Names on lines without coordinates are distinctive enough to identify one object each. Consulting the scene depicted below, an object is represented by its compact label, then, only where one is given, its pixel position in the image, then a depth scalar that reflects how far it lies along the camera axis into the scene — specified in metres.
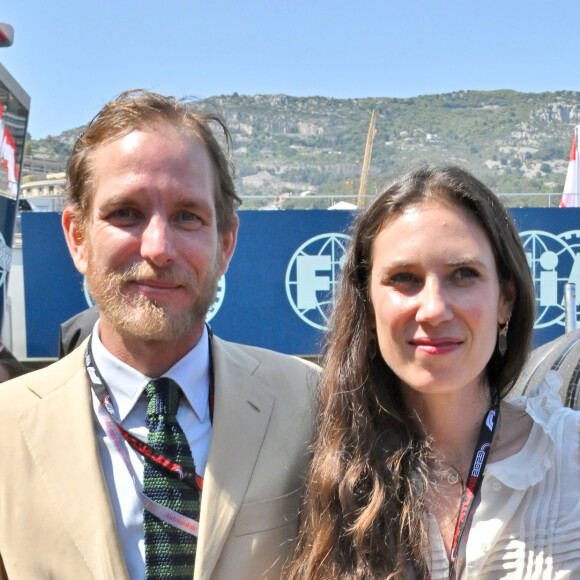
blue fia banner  7.83
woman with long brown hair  1.62
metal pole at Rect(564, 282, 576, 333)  4.41
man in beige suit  1.67
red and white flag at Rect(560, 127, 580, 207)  13.80
